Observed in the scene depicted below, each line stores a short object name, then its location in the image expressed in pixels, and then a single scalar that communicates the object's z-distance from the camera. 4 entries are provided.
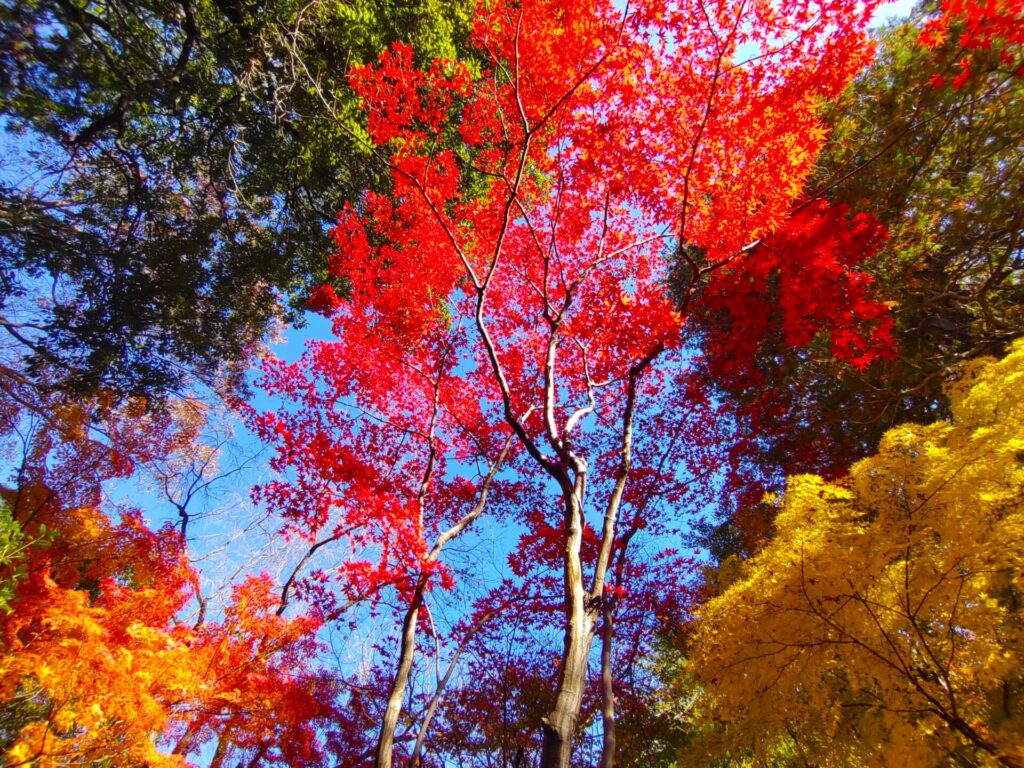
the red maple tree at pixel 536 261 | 5.86
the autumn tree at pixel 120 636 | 5.78
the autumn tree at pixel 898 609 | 4.08
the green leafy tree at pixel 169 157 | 7.58
